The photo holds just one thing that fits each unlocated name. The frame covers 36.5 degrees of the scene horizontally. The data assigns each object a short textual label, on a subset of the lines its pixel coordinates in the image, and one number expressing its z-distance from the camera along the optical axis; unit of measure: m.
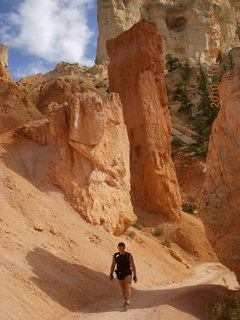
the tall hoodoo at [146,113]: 18.20
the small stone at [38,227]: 9.13
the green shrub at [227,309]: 6.32
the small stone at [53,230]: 9.40
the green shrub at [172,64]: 46.73
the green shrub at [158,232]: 16.33
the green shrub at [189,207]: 20.78
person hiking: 7.48
